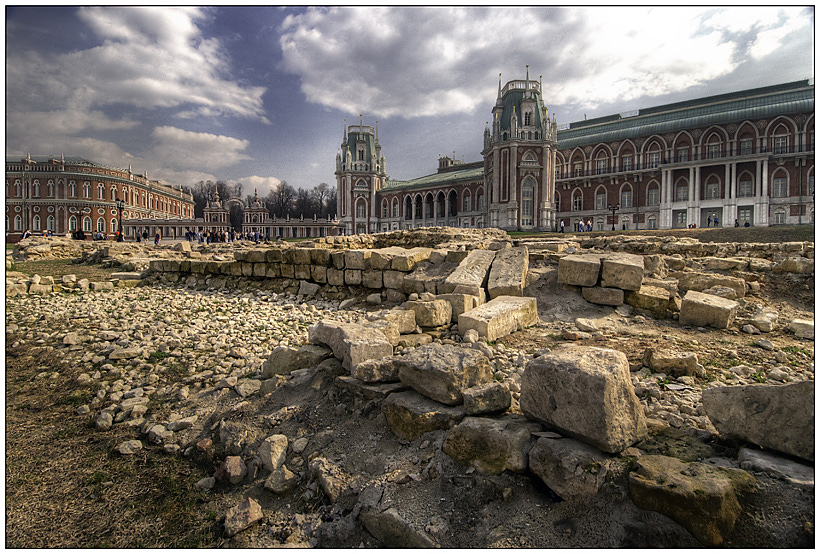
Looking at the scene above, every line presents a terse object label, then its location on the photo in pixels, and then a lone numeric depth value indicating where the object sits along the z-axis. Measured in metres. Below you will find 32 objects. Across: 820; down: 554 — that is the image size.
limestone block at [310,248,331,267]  10.48
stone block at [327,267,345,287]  10.00
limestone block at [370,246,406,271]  9.09
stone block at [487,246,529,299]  6.93
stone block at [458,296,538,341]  5.29
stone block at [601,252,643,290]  6.31
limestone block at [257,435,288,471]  3.04
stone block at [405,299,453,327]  6.05
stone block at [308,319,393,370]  4.05
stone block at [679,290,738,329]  5.30
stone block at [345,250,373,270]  9.52
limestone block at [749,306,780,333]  5.09
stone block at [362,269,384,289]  9.28
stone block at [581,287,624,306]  6.44
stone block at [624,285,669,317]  6.12
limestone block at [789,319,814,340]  4.81
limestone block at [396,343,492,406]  3.09
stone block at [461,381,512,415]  2.90
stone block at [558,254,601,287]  6.70
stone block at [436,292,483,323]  6.36
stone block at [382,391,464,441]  2.95
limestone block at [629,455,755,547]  1.84
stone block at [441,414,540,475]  2.47
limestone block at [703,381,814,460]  2.12
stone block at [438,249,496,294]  7.38
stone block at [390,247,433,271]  8.88
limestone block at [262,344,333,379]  4.58
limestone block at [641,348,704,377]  3.69
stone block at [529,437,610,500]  2.16
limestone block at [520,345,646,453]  2.29
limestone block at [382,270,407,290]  8.81
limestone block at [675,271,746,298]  6.44
